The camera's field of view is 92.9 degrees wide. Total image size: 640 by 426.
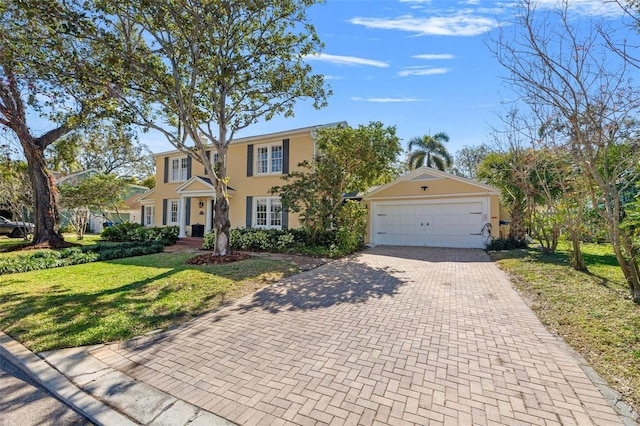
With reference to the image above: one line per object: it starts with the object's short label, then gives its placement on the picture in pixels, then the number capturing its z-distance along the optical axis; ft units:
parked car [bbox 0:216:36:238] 66.39
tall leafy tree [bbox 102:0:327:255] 26.61
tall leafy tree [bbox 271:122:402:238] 37.86
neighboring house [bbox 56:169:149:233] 88.43
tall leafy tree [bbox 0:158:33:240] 49.93
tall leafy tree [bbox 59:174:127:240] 53.88
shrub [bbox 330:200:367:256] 39.24
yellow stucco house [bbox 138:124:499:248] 44.93
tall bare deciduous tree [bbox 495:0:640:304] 17.21
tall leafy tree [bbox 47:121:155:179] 68.13
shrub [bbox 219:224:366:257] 38.17
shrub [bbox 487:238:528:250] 41.14
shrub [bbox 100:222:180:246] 52.75
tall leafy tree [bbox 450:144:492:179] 110.22
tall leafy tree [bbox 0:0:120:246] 24.58
